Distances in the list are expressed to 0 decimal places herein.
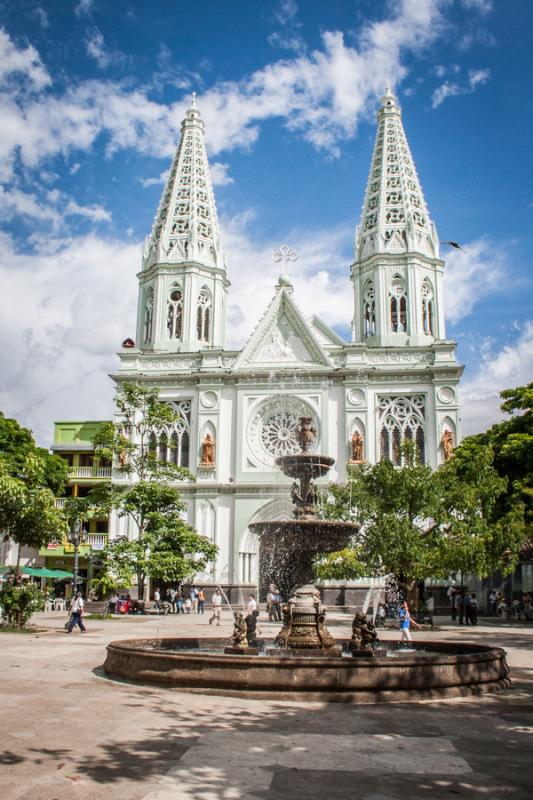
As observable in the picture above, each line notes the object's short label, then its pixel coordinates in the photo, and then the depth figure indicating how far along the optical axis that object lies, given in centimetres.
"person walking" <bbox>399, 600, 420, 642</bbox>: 1834
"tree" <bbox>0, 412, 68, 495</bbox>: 3797
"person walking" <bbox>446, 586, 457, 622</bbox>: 3197
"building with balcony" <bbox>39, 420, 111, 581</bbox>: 4491
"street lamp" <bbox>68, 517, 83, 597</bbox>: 2848
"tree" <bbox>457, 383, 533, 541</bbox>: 2761
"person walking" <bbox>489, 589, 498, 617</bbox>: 3581
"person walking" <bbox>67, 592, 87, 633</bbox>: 2050
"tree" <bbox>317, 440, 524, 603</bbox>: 2514
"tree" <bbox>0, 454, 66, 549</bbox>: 2138
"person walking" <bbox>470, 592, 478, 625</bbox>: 2783
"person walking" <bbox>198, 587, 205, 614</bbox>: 3485
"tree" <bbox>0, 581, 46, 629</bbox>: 2041
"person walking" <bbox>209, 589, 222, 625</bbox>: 2511
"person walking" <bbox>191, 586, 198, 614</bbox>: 3773
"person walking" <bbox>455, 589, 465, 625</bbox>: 2888
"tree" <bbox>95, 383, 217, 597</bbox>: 2870
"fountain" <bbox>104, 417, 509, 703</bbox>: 965
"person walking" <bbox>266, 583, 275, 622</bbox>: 2791
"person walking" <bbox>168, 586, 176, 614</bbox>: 3453
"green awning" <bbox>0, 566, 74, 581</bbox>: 3875
